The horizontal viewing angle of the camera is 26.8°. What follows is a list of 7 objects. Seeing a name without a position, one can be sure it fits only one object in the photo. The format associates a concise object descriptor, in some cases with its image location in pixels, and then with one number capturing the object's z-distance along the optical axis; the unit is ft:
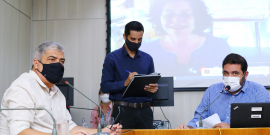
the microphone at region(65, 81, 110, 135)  11.23
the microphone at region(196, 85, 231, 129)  13.17
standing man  13.69
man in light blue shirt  13.54
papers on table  12.79
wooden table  12.03
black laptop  12.07
